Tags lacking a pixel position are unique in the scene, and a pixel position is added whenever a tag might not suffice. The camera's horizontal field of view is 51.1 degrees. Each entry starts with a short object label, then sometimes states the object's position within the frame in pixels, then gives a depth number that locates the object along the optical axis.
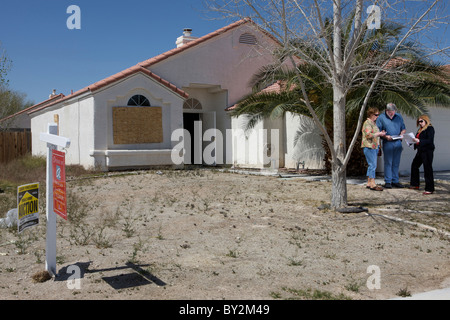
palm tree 11.28
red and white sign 5.18
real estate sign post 5.32
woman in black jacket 10.92
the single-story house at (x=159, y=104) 16.83
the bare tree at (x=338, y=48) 8.49
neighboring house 32.85
